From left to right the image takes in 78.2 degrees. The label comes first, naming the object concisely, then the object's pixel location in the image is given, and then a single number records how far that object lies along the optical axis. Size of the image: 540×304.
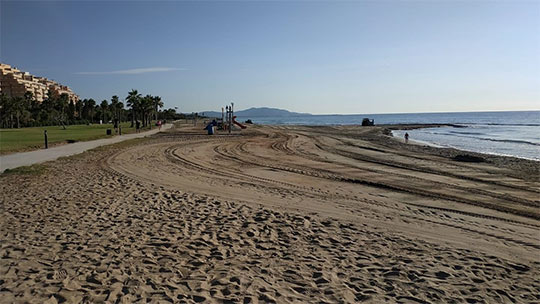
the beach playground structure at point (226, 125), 37.86
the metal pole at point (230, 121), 39.82
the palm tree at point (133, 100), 56.84
